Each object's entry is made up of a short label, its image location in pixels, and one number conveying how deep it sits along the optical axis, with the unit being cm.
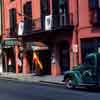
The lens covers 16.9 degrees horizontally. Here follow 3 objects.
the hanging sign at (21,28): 2797
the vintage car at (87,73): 1604
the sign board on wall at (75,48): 2254
